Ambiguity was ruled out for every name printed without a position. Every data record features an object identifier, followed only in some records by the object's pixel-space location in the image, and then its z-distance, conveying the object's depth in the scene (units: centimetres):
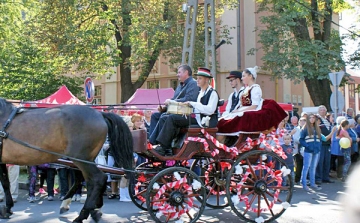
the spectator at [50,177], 941
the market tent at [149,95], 1725
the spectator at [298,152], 1203
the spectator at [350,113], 1451
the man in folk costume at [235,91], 772
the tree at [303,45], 1980
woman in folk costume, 698
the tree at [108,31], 2073
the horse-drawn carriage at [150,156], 643
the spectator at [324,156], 1233
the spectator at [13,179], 915
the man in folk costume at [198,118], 682
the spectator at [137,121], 844
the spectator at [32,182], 920
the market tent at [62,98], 1435
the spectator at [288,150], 1110
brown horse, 640
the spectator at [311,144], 1159
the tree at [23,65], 1866
